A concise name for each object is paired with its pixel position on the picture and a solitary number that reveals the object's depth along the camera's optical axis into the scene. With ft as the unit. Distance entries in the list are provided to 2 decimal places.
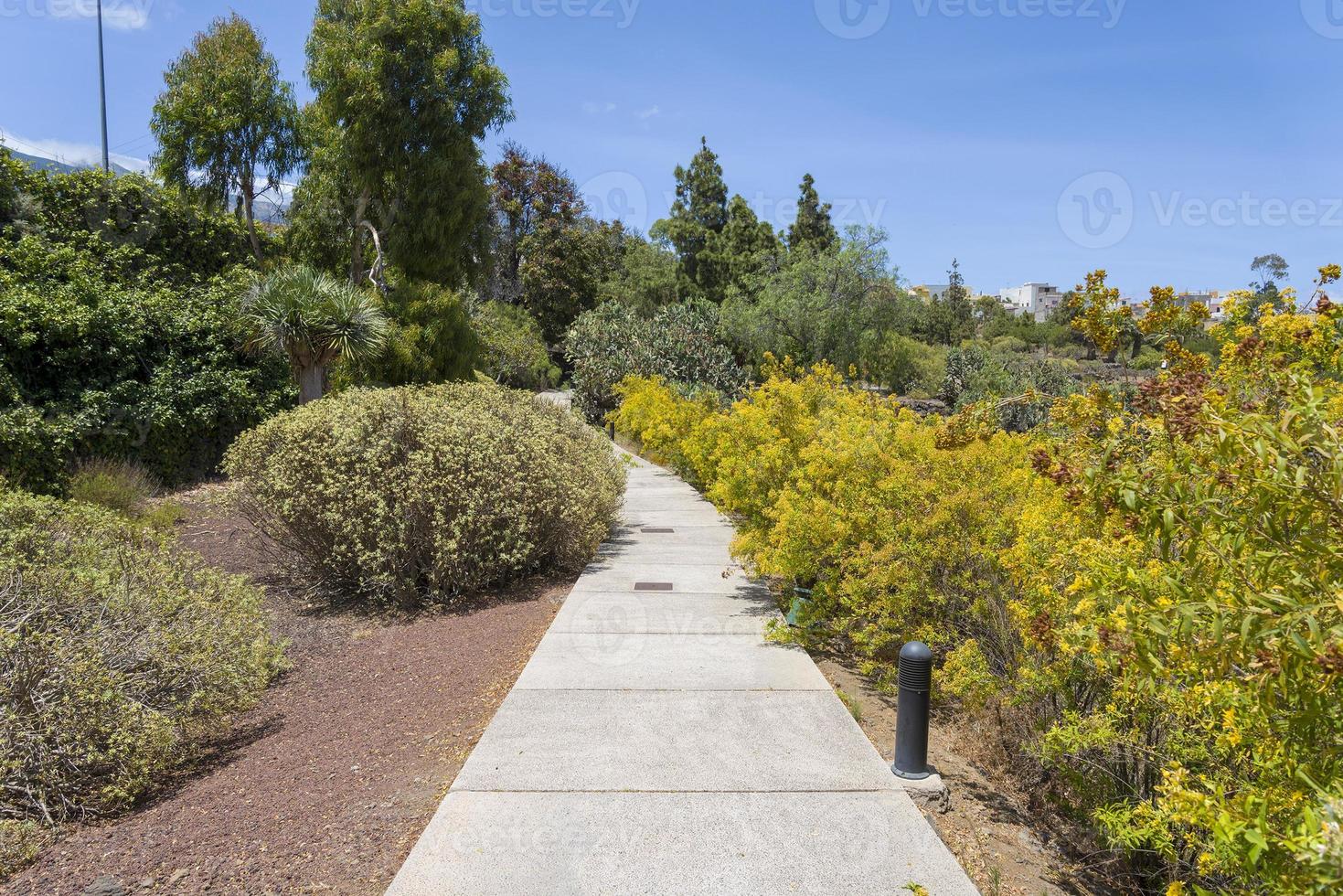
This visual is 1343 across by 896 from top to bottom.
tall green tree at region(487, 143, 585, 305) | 140.56
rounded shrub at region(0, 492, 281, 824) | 11.84
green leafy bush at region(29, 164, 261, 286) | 47.06
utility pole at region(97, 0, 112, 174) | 80.59
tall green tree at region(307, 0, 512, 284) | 57.72
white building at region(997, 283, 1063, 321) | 546.26
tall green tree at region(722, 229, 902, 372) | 91.56
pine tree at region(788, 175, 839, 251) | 134.62
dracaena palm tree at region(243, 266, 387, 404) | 45.42
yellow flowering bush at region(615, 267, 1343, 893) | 5.93
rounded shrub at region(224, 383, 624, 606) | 22.17
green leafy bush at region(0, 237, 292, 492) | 37.01
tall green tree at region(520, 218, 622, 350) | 137.39
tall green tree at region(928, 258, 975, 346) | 193.57
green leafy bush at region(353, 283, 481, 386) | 56.44
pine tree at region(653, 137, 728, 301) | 128.36
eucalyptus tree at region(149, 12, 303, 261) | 61.31
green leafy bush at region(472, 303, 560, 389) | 94.22
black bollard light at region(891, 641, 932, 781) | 12.85
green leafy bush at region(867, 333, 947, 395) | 100.68
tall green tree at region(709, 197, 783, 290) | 119.44
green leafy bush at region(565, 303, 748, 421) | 79.51
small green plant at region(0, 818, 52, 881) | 10.50
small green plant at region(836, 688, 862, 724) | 16.05
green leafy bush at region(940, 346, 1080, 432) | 99.04
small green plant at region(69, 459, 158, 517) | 31.78
